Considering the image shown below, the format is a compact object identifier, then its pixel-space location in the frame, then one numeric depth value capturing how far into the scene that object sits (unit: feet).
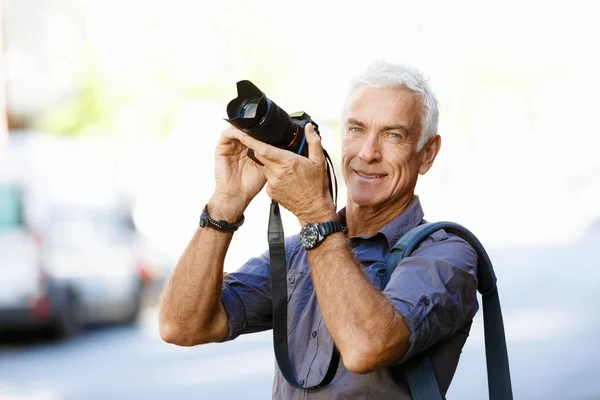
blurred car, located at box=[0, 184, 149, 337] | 47.19
